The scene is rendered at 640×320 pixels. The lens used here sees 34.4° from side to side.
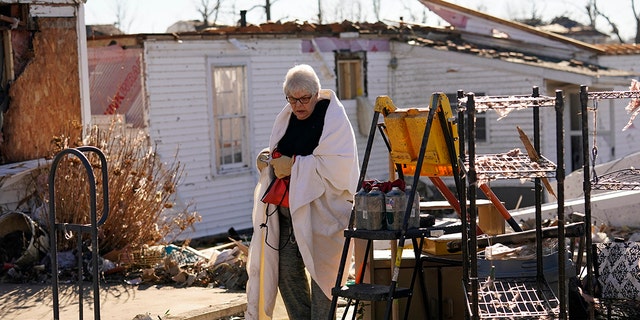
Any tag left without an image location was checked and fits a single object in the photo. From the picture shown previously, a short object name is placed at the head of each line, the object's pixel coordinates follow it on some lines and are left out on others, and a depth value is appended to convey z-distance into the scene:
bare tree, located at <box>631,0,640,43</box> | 41.69
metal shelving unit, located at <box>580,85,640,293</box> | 5.78
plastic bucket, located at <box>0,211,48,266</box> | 10.10
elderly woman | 6.49
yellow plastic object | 6.22
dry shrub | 10.21
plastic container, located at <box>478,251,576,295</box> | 6.45
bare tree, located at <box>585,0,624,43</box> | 44.77
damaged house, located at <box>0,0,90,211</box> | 11.93
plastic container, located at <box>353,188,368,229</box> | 5.98
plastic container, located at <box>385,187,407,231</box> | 5.93
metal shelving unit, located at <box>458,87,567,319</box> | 5.49
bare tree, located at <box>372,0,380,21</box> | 51.62
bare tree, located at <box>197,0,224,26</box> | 41.67
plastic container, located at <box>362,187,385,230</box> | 5.94
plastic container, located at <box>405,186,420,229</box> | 5.99
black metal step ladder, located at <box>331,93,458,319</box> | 5.89
